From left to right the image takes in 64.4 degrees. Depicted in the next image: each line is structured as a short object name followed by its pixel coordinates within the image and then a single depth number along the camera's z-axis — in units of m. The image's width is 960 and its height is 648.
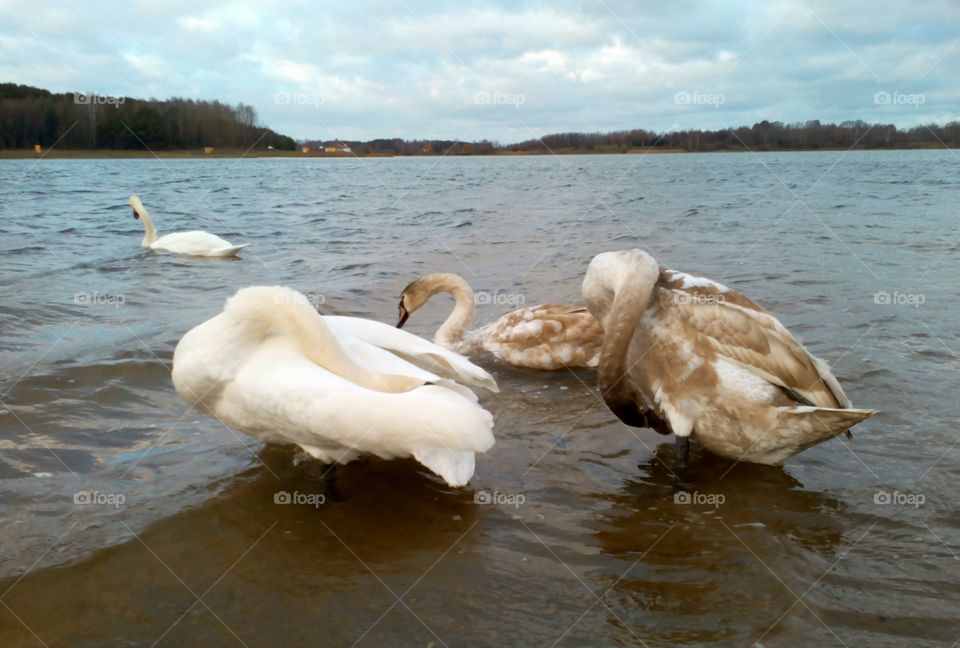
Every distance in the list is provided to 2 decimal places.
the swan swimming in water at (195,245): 13.66
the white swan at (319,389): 3.69
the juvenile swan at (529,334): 7.02
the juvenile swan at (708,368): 4.37
